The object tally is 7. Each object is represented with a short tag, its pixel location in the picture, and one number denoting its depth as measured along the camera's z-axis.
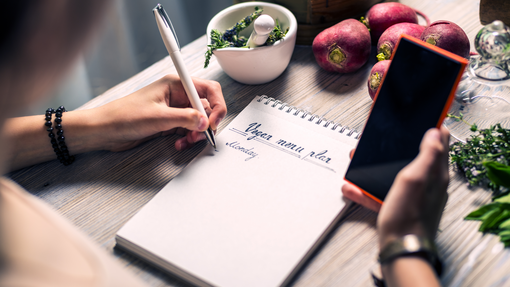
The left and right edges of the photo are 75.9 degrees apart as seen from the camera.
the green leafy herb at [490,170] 0.44
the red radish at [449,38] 0.59
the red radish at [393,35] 0.66
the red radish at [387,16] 0.73
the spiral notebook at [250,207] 0.44
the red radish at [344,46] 0.68
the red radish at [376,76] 0.61
